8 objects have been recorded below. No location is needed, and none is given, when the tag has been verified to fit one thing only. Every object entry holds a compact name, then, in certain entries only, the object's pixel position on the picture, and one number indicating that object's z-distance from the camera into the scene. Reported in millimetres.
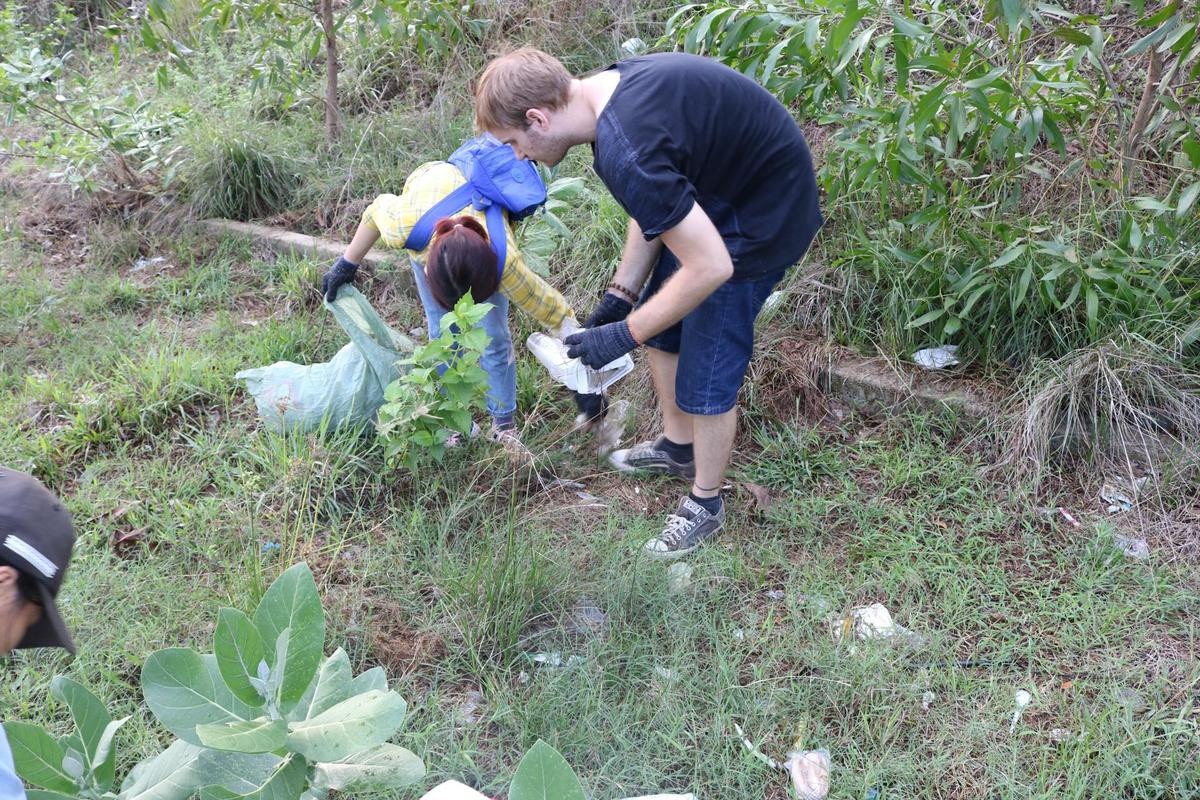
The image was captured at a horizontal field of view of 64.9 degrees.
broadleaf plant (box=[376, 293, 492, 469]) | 3012
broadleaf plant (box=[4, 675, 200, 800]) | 1430
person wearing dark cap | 1528
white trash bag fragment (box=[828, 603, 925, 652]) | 2693
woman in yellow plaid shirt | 3049
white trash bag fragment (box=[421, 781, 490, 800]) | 1562
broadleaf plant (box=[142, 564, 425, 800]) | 1303
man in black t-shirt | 2430
